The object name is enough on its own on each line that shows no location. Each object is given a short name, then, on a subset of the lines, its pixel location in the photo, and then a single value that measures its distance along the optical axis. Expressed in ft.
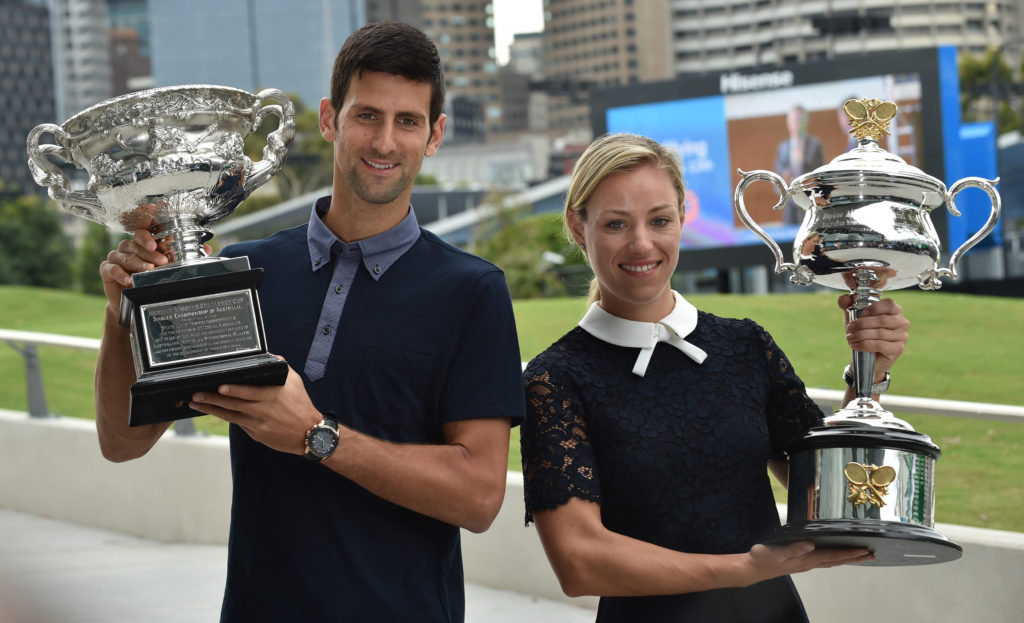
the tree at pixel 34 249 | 136.15
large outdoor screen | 69.92
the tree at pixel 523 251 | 68.74
